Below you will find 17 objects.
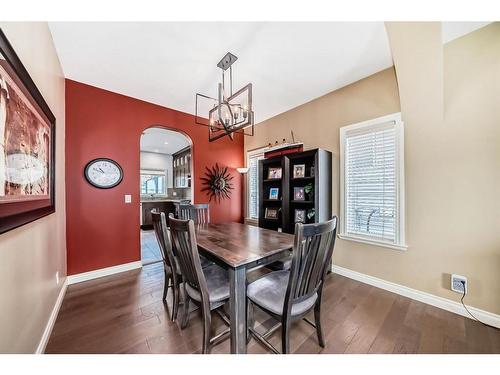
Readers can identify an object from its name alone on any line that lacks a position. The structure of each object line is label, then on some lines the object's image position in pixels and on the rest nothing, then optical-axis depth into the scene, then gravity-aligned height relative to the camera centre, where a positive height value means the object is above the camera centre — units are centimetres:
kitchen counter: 579 -43
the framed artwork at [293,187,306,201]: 288 -12
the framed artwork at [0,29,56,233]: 86 +24
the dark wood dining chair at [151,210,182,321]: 158 -56
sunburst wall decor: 377 +7
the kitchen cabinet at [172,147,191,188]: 590 +62
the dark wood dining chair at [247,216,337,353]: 113 -70
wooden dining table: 121 -49
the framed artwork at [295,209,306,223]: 286 -45
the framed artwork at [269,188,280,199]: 336 -12
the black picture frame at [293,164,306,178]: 292 +25
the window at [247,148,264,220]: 410 +5
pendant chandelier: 184 +76
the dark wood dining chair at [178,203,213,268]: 268 -38
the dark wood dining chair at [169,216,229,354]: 122 -71
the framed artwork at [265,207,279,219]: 334 -47
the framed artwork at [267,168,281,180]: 328 +22
